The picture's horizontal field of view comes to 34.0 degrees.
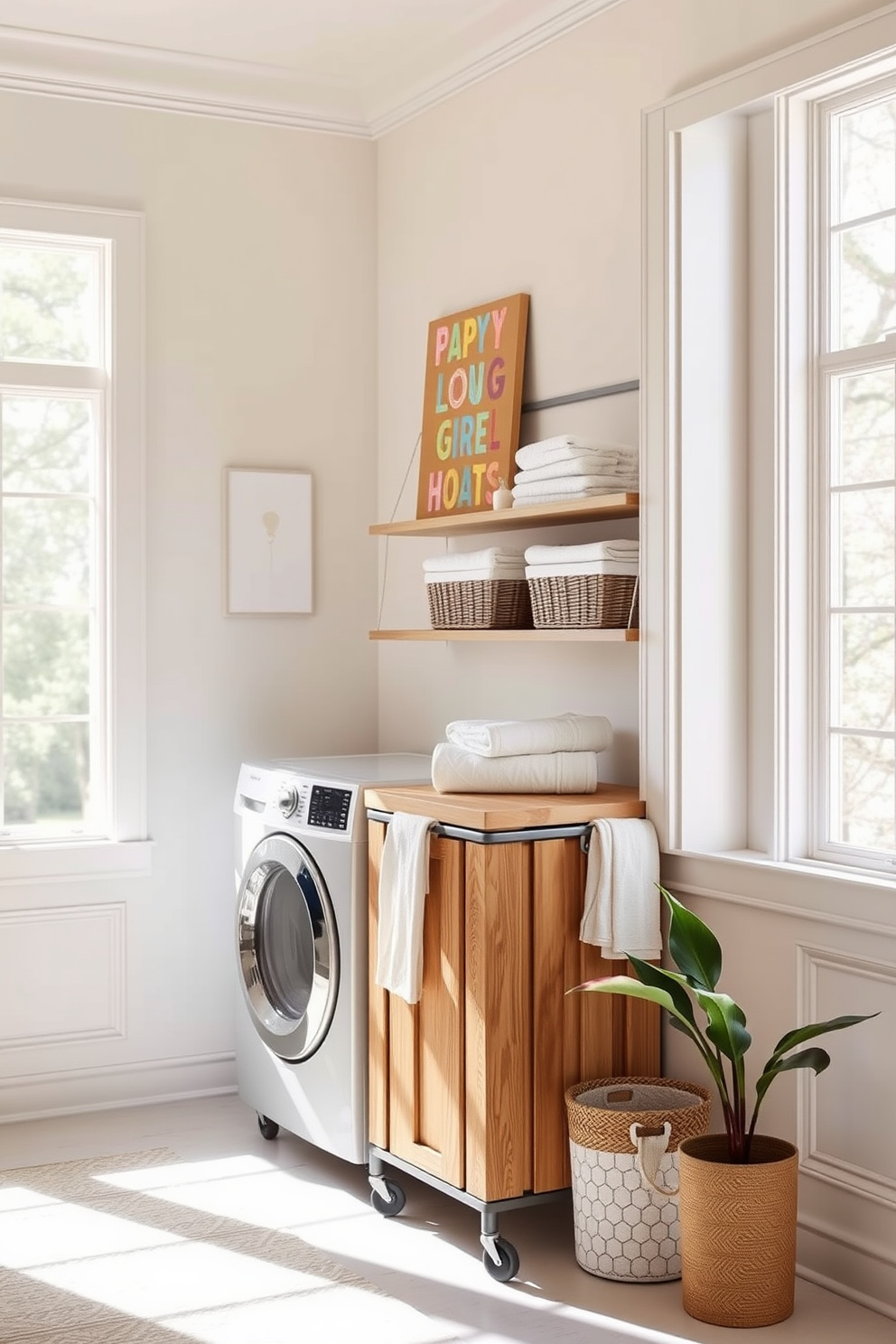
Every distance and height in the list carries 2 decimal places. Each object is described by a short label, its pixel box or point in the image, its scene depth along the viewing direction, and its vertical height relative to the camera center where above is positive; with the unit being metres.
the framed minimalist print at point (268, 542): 4.21 +0.39
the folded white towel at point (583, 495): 3.17 +0.39
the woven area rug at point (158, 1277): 2.65 -1.18
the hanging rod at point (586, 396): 3.31 +0.65
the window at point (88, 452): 4.00 +0.63
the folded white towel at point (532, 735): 3.05 -0.13
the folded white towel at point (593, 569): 3.13 +0.23
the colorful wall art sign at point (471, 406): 3.67 +0.70
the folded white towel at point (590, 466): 3.15 +0.45
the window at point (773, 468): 2.81 +0.42
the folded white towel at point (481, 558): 3.44 +0.28
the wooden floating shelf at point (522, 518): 3.07 +0.36
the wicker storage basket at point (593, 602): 3.15 +0.16
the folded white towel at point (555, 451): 3.15 +0.49
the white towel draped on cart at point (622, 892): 2.93 -0.44
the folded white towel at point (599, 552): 3.12 +0.26
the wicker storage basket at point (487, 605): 3.48 +0.17
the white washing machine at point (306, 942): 3.29 -0.64
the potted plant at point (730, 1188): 2.57 -0.91
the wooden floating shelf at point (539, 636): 3.06 +0.08
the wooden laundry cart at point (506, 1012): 2.86 -0.68
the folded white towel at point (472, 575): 3.46 +0.24
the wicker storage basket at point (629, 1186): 2.76 -0.98
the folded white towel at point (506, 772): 3.07 -0.21
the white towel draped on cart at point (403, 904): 2.99 -0.48
